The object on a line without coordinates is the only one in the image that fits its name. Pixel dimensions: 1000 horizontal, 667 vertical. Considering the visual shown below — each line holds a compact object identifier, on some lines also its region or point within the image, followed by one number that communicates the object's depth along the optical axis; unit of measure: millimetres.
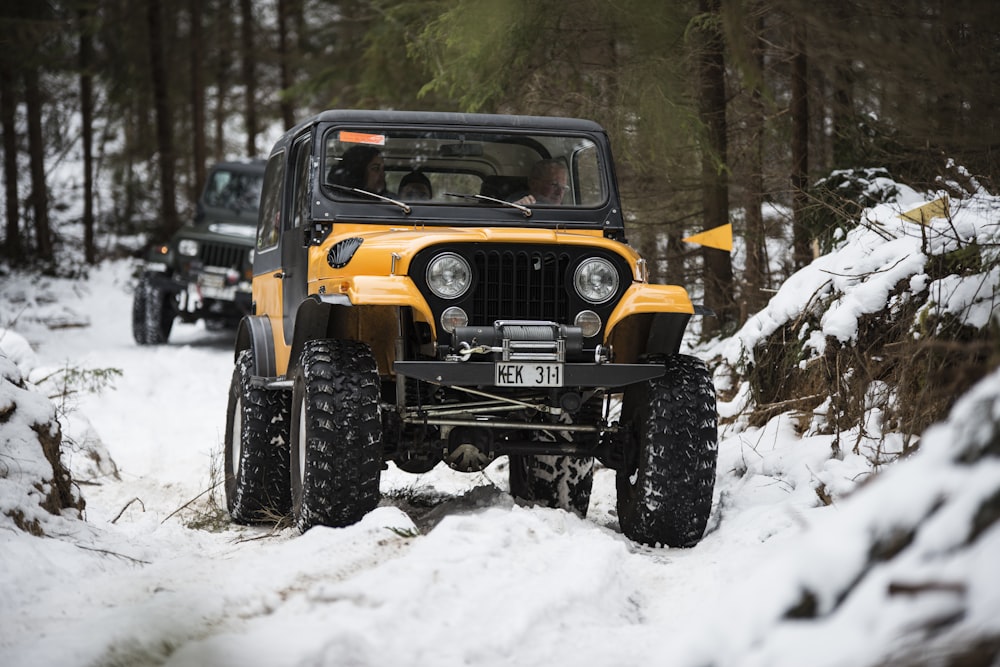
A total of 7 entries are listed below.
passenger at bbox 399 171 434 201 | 12703
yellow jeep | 10516
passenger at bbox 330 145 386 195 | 12625
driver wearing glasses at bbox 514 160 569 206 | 12953
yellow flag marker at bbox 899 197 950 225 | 13369
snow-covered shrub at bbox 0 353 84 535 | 10156
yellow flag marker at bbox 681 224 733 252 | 17422
